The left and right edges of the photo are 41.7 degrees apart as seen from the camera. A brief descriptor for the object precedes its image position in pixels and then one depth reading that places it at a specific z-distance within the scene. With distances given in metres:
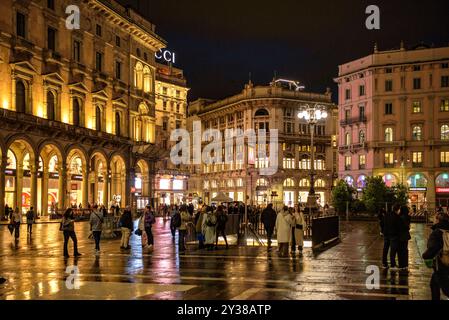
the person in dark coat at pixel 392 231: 16.55
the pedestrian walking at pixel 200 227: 23.30
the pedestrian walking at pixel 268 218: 23.17
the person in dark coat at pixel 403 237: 16.57
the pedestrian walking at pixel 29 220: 30.34
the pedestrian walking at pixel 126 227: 23.11
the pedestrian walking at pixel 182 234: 22.31
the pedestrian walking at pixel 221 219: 23.27
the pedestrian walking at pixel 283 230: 20.66
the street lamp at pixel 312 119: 38.84
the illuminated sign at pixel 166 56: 92.12
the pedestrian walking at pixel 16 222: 27.85
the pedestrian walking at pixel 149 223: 23.58
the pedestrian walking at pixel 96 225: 21.53
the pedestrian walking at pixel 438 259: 9.34
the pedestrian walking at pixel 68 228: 20.61
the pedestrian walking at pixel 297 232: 21.47
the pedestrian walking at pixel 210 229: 22.75
